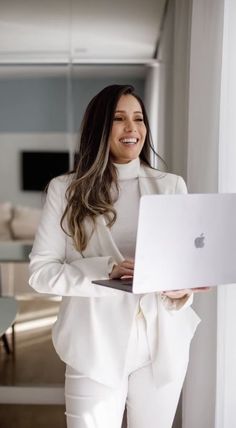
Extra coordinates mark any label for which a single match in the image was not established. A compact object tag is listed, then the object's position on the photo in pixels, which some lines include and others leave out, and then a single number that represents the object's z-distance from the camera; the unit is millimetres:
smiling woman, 1381
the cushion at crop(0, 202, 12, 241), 2482
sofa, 2471
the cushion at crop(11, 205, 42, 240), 2469
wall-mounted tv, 2459
